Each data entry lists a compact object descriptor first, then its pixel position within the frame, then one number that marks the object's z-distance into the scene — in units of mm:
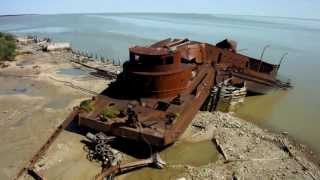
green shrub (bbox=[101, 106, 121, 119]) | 10264
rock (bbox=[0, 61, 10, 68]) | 21452
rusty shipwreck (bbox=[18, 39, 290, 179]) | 9739
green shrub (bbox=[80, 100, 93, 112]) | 10801
